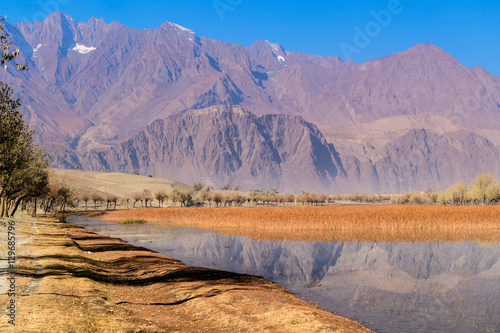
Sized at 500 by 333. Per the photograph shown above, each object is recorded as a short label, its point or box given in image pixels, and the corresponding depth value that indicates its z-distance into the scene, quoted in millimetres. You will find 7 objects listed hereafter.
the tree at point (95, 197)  170688
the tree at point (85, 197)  162500
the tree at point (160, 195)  189175
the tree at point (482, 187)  126381
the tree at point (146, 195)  186962
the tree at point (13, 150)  34806
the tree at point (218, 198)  185425
